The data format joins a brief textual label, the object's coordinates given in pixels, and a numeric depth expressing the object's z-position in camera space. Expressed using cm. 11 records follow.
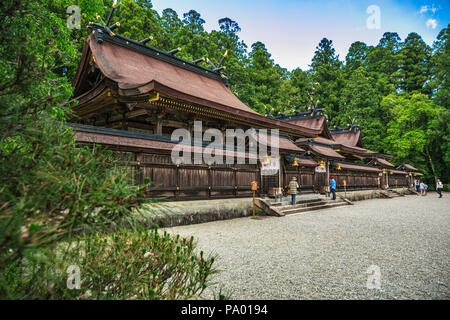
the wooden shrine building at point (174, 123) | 777
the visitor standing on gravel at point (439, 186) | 2194
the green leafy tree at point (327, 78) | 3672
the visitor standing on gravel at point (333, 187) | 1614
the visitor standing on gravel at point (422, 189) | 2577
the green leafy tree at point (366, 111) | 3177
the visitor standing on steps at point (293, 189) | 1234
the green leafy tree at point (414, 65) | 3547
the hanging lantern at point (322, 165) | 1620
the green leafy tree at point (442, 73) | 2952
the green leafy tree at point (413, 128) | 2908
